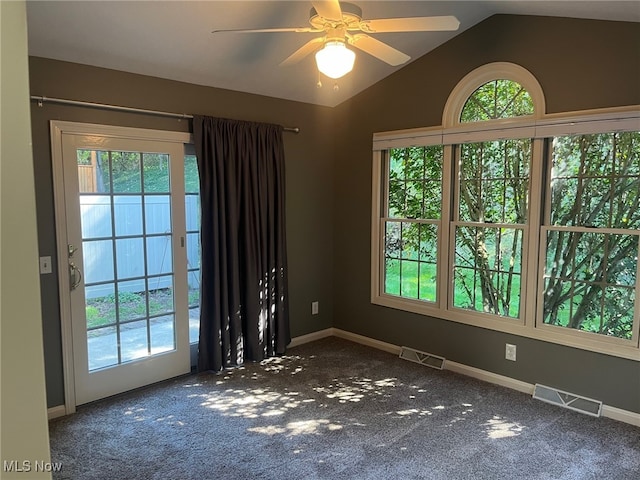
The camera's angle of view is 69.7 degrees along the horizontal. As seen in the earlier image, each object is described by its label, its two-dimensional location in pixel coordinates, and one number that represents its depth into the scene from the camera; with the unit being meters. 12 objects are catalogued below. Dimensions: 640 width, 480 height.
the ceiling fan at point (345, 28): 2.16
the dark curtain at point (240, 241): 3.72
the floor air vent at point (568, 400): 3.15
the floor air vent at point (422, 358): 4.00
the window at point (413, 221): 4.08
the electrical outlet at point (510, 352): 3.58
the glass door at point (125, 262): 3.18
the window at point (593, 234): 3.04
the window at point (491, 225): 3.55
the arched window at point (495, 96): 3.38
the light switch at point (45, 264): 3.01
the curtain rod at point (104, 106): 2.92
